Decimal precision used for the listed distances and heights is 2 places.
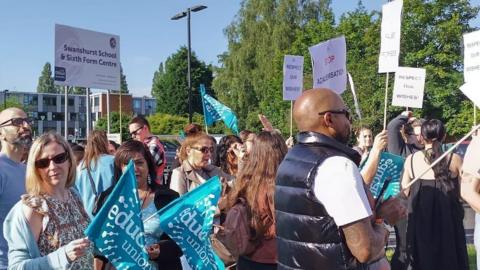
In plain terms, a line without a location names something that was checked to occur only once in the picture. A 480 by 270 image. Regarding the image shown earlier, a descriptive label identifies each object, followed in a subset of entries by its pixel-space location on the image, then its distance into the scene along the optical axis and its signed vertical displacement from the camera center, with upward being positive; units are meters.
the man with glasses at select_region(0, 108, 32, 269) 3.91 -0.45
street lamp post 23.34 +3.34
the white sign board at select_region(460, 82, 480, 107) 3.88 +0.09
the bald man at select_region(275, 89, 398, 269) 2.63 -0.46
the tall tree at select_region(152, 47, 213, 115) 69.75 +1.35
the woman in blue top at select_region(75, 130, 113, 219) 5.71 -0.78
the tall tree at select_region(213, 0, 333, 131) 41.34 +3.59
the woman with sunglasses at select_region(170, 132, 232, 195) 5.24 -0.63
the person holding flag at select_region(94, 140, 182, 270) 4.01 -0.75
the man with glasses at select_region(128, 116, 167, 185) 6.99 -0.51
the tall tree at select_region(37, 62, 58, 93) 127.12 +2.30
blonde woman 3.02 -0.68
